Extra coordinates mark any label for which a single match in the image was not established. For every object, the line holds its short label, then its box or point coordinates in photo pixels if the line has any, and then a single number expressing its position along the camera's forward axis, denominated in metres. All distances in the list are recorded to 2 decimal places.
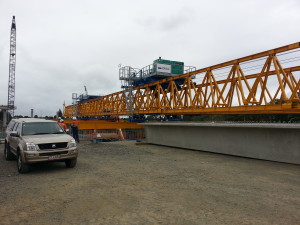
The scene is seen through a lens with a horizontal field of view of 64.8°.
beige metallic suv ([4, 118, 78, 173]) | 7.30
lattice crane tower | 69.00
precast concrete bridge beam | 9.08
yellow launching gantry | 10.64
